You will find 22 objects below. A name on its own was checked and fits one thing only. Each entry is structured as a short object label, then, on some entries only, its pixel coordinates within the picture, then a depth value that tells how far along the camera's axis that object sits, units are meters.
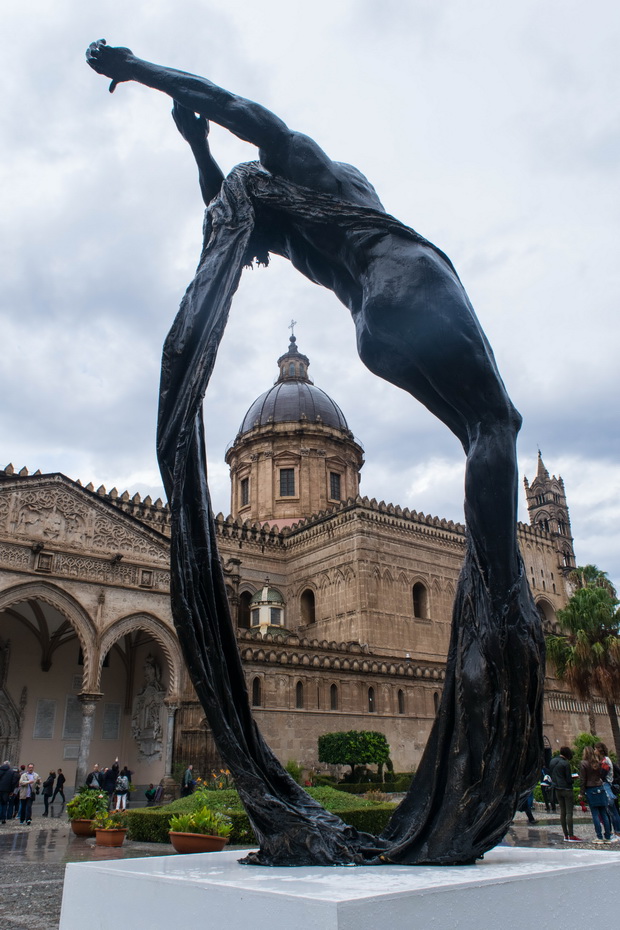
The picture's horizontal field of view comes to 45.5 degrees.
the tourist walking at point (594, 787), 9.05
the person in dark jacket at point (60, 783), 19.33
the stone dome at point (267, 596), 32.44
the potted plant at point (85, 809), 11.21
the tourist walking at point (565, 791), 9.33
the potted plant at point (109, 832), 9.28
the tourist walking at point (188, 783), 16.98
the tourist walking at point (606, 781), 9.53
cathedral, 20.08
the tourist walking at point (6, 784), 14.70
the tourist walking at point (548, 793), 15.80
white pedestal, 1.62
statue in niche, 22.16
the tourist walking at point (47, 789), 16.89
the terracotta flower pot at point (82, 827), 11.18
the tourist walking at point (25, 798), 14.43
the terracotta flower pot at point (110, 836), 9.29
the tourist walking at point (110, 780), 16.61
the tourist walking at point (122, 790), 15.36
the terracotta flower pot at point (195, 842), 5.91
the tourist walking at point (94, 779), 17.02
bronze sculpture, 2.54
